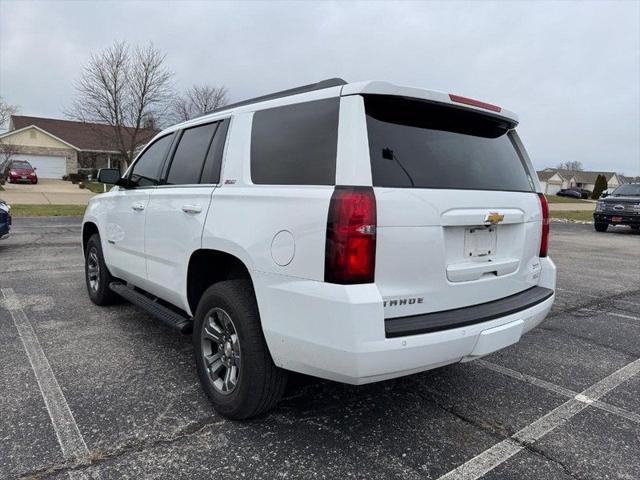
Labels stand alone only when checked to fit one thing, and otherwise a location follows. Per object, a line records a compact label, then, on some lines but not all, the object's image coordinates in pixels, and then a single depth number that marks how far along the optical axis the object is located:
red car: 33.72
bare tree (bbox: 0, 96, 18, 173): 33.78
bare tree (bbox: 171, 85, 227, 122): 35.31
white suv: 2.30
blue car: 8.64
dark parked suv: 16.45
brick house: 42.38
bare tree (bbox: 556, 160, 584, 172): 117.69
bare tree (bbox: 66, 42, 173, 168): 28.62
